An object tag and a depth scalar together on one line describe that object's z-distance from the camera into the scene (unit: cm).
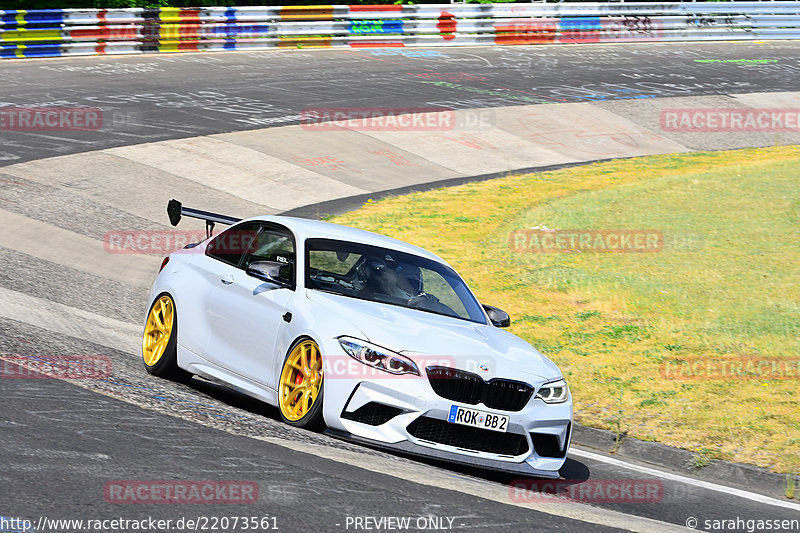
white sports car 1383
